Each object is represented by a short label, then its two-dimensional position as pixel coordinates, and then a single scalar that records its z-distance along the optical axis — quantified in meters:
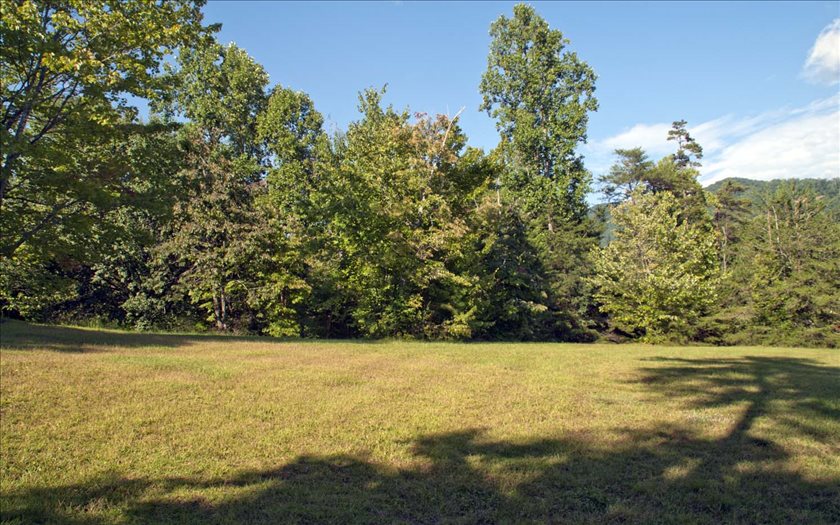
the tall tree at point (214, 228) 22.44
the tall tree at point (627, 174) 50.72
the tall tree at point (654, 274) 27.95
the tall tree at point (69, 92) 11.61
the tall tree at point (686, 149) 51.25
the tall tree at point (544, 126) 34.50
